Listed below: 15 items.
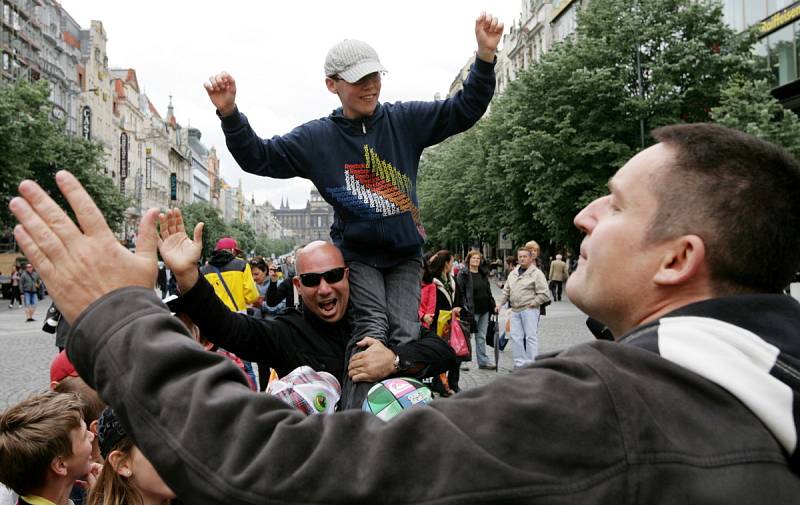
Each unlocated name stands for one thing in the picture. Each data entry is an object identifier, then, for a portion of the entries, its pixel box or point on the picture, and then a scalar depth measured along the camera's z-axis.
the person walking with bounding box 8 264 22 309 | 31.56
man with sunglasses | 2.66
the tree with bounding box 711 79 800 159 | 23.48
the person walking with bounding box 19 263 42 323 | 23.92
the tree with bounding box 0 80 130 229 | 32.97
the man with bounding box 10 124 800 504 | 1.21
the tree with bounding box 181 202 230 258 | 89.44
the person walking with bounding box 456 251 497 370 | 12.13
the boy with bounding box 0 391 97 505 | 3.17
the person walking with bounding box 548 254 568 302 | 27.94
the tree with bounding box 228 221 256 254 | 123.12
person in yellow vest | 8.15
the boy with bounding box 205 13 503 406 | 2.93
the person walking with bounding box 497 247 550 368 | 11.50
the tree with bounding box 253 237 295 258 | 161.25
